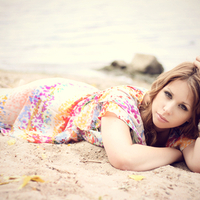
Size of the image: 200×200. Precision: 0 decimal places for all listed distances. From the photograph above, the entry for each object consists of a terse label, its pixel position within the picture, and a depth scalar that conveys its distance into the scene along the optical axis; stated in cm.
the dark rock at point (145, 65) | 641
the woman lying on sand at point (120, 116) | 152
